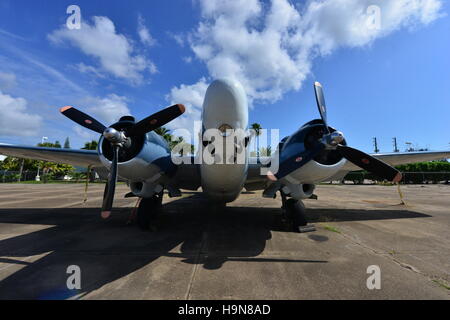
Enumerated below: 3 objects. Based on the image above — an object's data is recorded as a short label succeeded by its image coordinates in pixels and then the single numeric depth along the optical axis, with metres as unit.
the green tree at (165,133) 34.42
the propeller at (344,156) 5.45
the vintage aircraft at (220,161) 4.15
